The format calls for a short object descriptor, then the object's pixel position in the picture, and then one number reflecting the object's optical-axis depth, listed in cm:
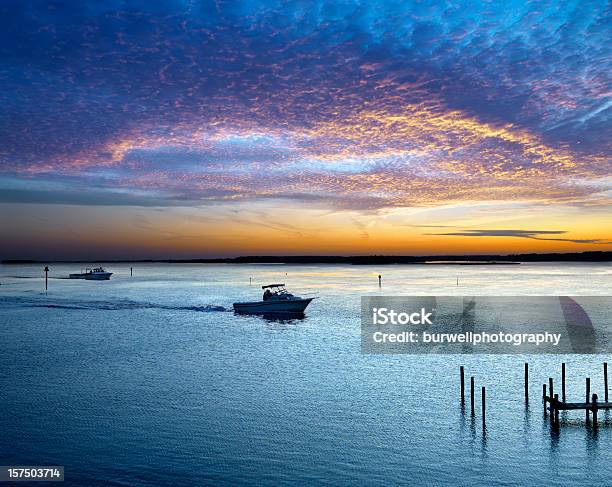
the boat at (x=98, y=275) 19300
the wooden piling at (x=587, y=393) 2963
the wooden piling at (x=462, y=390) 3341
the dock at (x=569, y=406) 2931
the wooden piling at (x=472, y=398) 3173
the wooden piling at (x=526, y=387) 3379
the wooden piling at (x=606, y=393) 3218
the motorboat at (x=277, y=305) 7975
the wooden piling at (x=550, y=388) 3049
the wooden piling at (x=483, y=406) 2956
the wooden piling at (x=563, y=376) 3362
